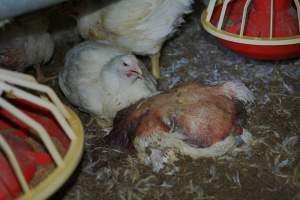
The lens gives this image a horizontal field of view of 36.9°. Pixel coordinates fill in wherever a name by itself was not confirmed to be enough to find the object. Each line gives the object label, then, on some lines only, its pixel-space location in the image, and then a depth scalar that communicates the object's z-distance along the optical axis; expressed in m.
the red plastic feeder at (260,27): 1.68
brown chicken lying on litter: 1.81
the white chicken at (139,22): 2.26
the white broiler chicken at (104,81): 2.13
